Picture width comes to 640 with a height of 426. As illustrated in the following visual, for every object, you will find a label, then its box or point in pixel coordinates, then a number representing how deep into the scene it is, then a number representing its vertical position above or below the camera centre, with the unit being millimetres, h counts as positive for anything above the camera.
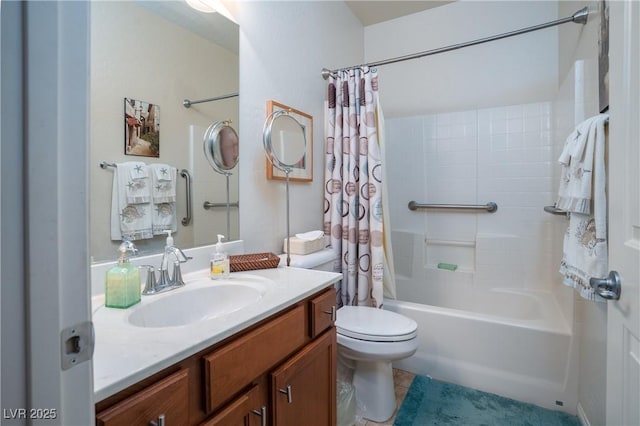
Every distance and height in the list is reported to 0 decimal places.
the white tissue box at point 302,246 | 1612 -189
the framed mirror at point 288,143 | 1508 +354
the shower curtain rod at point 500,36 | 1451 +933
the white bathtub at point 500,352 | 1577 -784
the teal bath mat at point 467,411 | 1499 -1021
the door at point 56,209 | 330 +1
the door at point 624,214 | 640 -10
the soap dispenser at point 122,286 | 831 -205
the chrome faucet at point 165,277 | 964 -218
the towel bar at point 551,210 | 1859 -3
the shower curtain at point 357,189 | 1861 +126
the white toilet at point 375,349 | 1438 -653
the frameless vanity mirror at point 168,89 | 954 +433
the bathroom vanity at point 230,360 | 552 -332
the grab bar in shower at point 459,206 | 2406 +28
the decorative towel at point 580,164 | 1148 +179
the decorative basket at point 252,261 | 1242 -213
